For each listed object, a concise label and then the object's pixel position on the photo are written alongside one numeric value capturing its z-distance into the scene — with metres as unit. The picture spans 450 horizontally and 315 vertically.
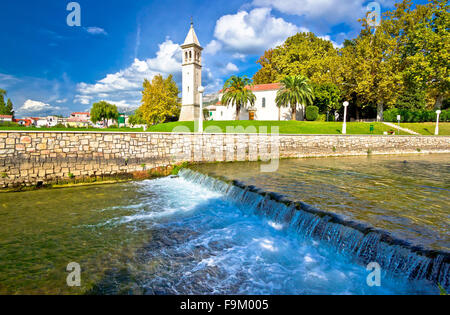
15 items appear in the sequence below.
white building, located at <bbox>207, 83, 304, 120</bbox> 38.59
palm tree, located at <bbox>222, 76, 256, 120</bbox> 35.83
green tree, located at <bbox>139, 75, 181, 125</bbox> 42.88
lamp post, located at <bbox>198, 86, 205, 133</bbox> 15.49
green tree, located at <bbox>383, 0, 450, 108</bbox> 28.23
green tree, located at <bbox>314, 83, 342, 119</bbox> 35.50
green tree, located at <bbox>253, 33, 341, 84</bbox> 35.47
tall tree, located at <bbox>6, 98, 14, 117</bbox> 63.81
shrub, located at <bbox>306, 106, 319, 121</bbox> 35.00
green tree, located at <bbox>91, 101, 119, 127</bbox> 70.19
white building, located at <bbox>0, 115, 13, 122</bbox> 57.48
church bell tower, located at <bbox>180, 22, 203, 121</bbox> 38.75
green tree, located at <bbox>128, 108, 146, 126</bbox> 74.59
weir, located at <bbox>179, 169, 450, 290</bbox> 3.82
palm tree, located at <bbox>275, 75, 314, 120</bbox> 32.44
